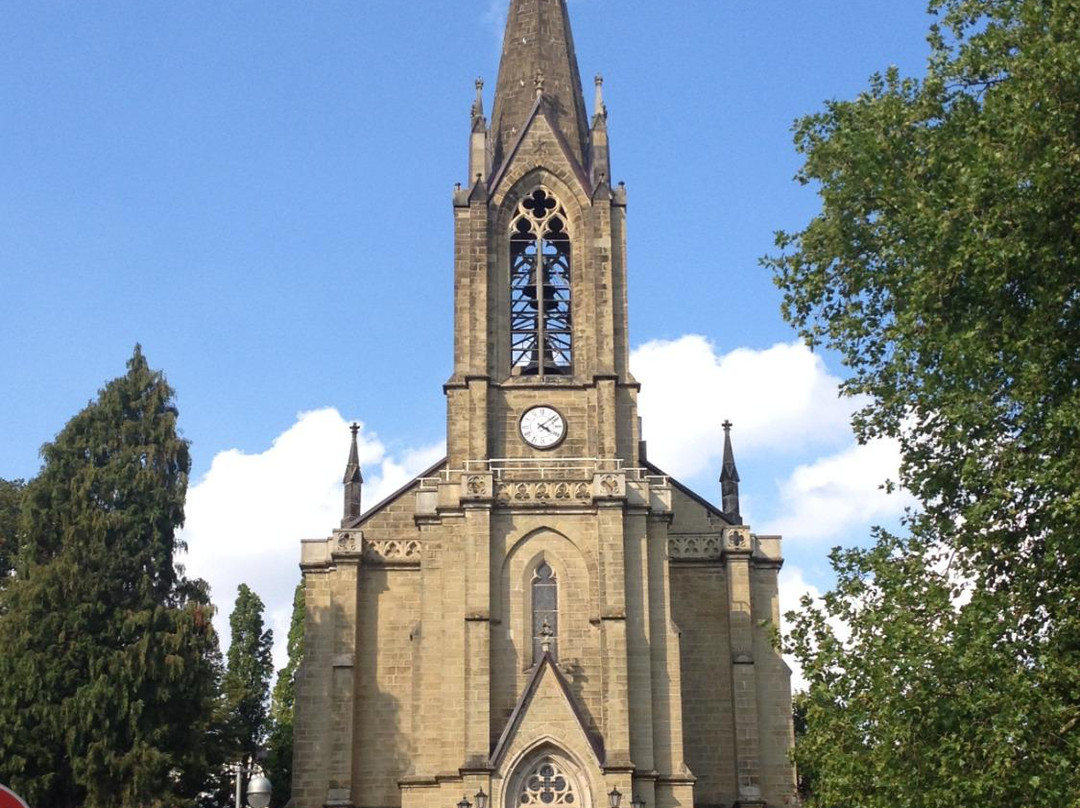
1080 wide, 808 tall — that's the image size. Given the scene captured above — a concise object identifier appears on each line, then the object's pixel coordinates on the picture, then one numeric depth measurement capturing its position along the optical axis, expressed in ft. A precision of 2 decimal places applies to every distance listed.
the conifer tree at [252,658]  196.44
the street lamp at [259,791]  70.03
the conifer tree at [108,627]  123.24
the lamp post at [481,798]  122.01
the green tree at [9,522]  168.45
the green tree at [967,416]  65.57
